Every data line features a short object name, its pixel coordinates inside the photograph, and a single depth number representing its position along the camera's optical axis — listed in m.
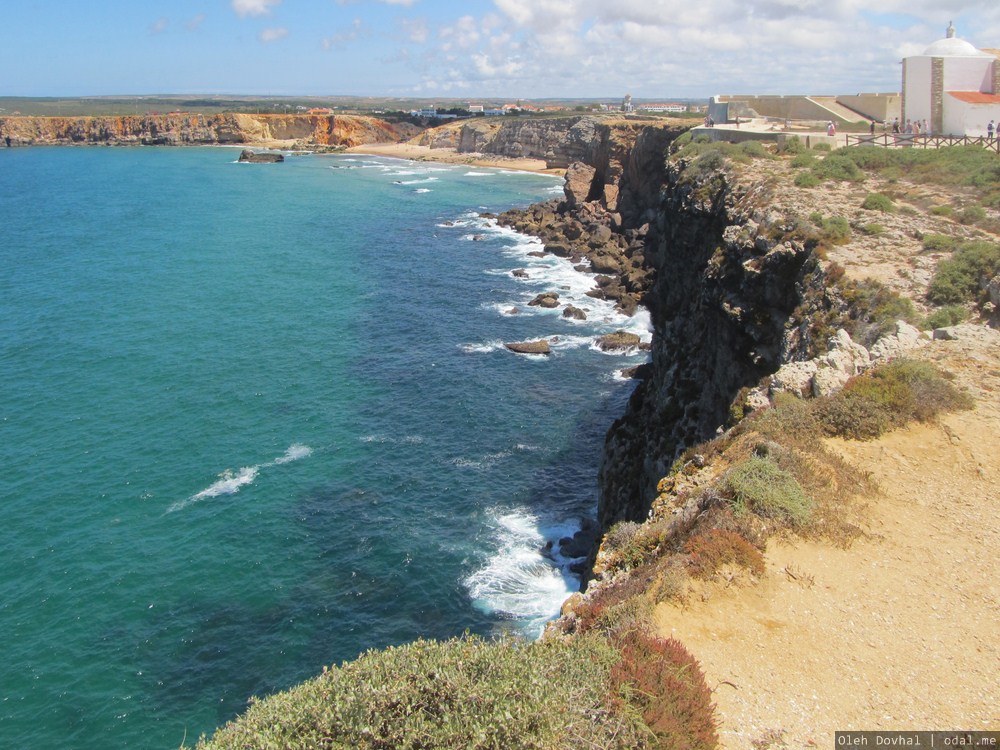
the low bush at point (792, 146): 36.03
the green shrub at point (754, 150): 35.56
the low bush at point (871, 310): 18.55
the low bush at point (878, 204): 25.45
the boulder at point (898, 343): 17.25
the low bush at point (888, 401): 14.66
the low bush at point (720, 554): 11.34
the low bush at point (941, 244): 21.84
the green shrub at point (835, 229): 22.70
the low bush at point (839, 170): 30.33
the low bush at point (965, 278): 19.16
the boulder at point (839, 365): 16.59
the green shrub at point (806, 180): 28.88
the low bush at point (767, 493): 12.28
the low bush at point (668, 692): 8.22
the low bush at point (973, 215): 24.19
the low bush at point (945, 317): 18.34
